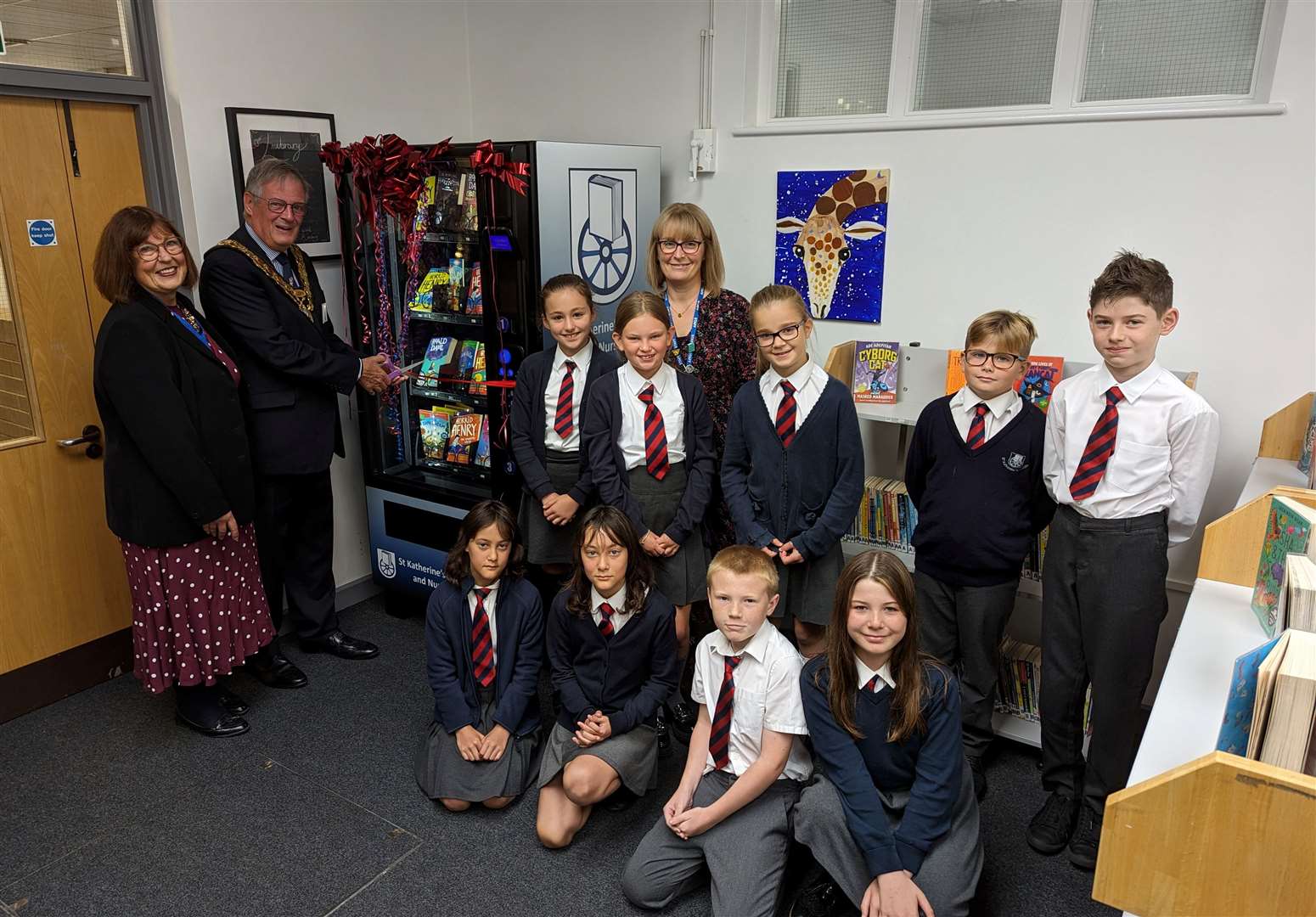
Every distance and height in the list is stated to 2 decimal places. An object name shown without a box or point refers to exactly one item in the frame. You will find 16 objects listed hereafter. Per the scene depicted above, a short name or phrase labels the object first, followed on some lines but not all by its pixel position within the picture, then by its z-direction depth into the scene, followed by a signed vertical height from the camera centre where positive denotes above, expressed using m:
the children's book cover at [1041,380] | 2.73 -0.35
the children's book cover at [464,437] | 3.51 -0.72
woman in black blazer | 2.51 -0.64
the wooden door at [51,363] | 2.77 -0.37
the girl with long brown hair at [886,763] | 1.97 -1.14
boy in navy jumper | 2.38 -0.64
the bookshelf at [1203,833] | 1.11 -0.74
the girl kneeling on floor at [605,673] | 2.40 -1.16
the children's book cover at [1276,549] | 1.63 -0.55
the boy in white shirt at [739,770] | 2.11 -1.24
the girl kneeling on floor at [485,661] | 2.53 -1.18
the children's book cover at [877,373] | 3.05 -0.38
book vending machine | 3.08 -0.16
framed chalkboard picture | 3.14 +0.37
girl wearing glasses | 2.52 -0.57
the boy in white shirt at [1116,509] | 2.10 -0.59
